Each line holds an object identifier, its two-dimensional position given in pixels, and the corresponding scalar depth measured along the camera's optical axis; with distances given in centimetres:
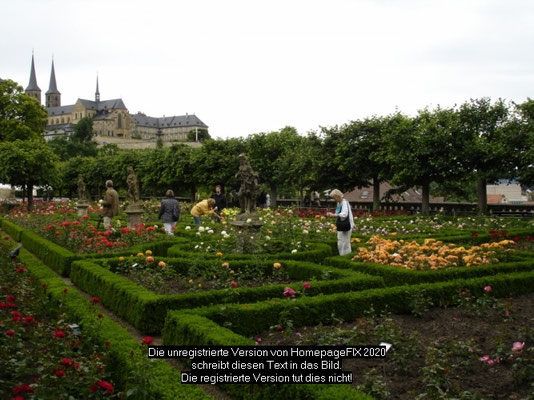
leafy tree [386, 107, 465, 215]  2464
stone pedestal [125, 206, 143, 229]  1614
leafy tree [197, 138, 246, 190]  3922
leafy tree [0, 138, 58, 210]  2759
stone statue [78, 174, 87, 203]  2612
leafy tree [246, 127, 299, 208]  3725
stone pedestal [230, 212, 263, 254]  1198
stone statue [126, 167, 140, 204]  1629
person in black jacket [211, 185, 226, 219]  1928
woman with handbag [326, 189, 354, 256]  1092
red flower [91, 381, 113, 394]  386
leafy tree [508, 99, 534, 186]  2206
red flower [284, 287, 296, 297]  675
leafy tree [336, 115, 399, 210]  2841
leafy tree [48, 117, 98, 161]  7912
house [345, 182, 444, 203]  4712
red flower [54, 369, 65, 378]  386
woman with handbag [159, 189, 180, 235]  1552
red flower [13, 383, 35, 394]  363
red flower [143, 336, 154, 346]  446
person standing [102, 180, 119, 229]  1573
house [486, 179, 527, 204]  6588
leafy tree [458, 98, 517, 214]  2342
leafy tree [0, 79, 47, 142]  4322
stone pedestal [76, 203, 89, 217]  2488
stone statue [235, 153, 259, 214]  1266
